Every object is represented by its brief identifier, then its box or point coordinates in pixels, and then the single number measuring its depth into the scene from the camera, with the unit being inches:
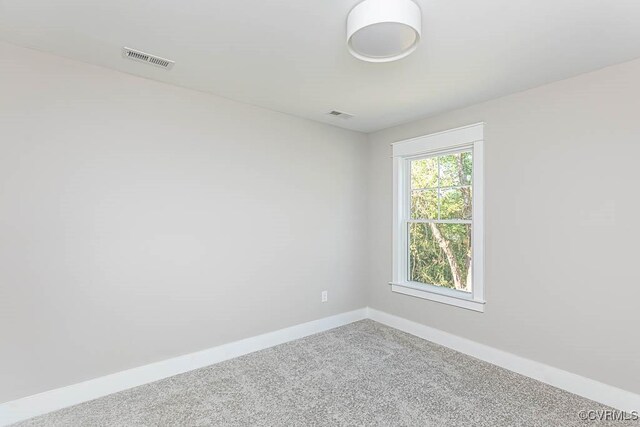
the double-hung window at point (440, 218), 122.6
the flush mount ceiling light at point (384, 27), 62.4
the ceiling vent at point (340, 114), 135.0
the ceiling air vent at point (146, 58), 86.4
